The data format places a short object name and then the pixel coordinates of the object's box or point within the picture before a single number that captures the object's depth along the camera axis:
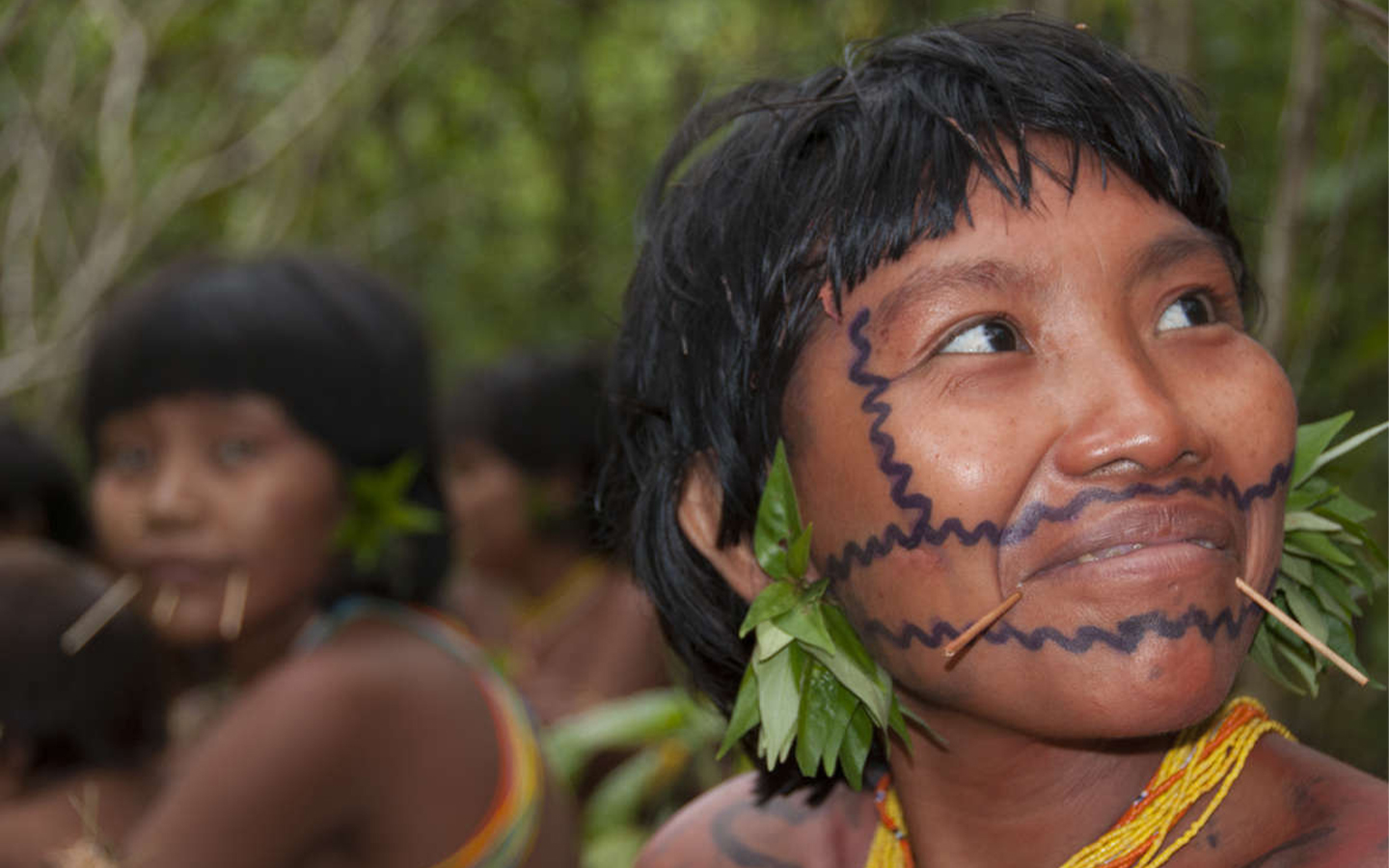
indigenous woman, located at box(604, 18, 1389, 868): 1.54
